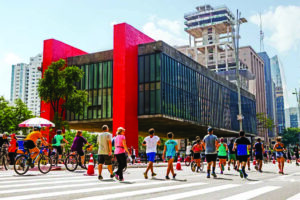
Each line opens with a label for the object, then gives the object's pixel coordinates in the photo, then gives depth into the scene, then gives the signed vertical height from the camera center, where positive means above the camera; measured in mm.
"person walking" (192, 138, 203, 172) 17062 -585
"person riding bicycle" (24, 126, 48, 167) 13038 -56
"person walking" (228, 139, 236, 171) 18719 -720
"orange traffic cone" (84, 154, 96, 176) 13145 -1092
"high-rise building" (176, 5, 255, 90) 128125 +41202
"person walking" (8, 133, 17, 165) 17016 -268
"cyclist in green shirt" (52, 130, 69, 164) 16594 -27
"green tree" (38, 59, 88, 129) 29375 +5239
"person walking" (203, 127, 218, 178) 12624 -266
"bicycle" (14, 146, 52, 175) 12600 -766
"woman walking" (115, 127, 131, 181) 10578 -256
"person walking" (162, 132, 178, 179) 12235 -267
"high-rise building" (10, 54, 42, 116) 179750 +33521
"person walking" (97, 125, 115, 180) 11398 -199
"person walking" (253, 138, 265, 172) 17627 -518
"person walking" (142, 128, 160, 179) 11883 -129
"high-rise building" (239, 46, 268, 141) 128525 +26732
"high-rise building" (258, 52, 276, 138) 153662 +25733
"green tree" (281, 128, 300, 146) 126762 +1914
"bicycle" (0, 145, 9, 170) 15695 -831
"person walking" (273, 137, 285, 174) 15883 -451
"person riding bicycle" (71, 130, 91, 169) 14680 -72
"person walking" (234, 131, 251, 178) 12714 -219
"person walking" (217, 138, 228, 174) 16175 -467
